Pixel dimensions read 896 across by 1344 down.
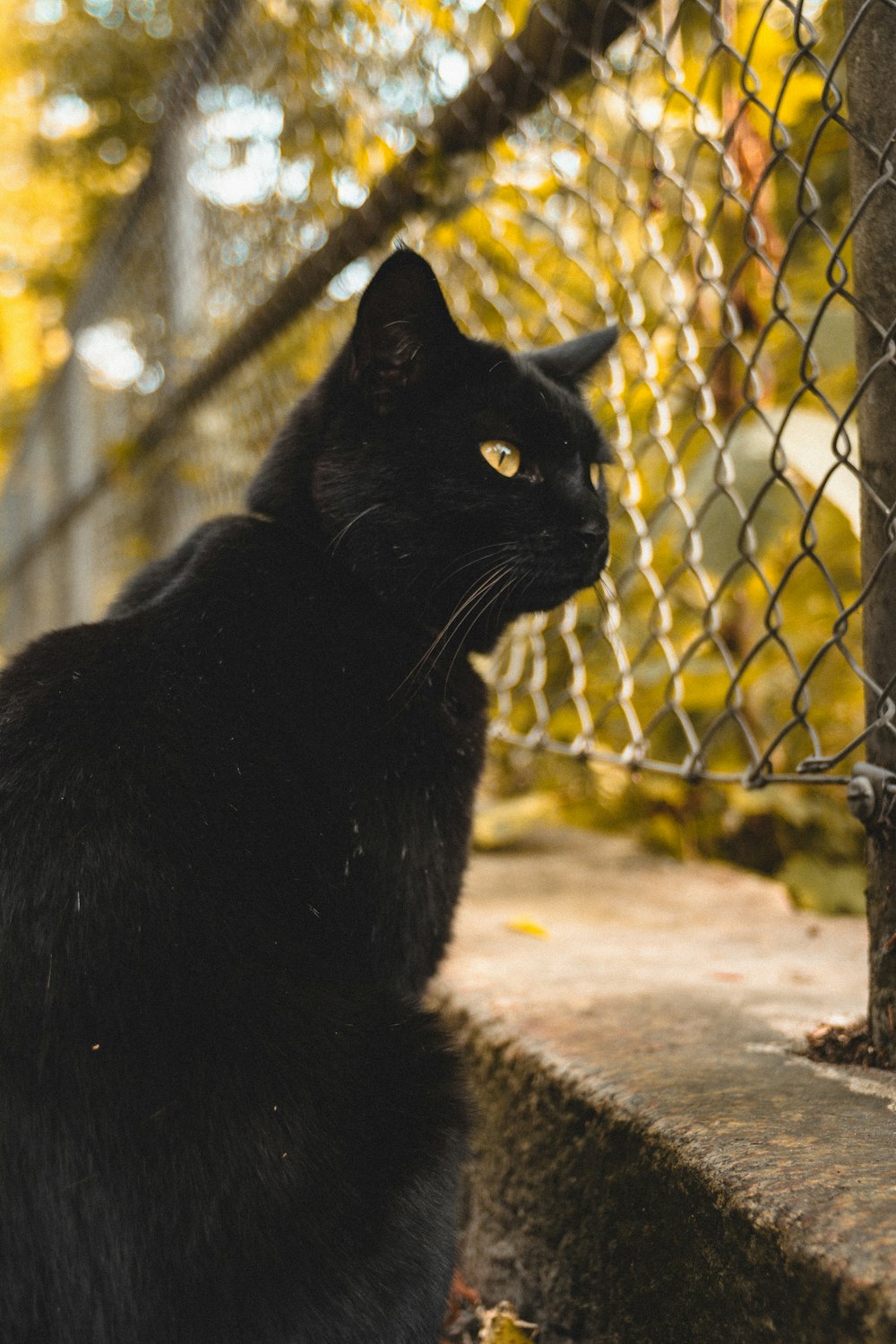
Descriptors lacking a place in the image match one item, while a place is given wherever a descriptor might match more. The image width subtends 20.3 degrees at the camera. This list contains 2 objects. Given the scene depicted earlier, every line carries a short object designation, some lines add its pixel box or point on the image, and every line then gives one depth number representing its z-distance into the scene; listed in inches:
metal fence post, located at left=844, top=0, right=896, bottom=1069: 28.1
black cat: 26.9
